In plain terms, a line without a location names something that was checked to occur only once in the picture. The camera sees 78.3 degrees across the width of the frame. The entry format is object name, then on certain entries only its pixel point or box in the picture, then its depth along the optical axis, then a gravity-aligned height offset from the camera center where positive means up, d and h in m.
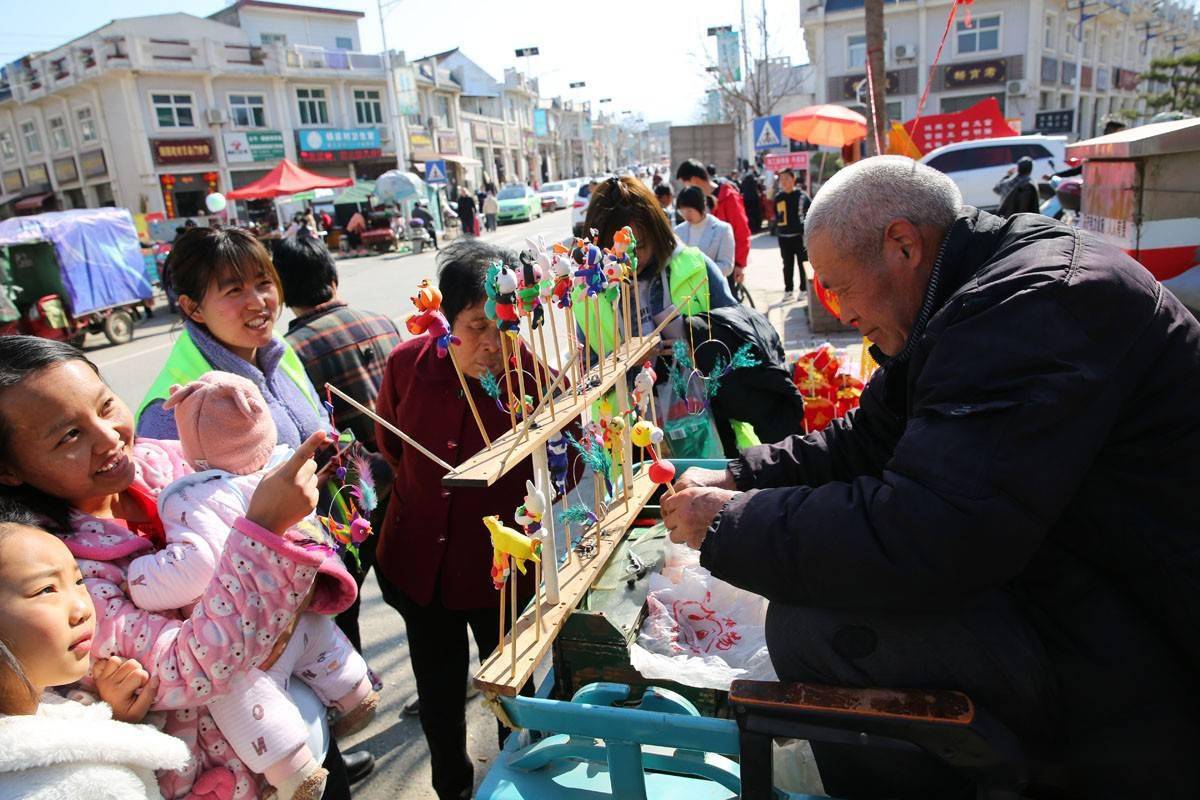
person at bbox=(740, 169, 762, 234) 14.49 -0.26
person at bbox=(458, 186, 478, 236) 23.16 -0.13
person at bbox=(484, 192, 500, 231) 26.80 -0.16
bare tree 23.91 +3.97
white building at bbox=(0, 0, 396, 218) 28.77 +4.88
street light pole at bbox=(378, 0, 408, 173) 29.47 +4.00
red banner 15.85 +0.82
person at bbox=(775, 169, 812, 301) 9.12 -0.52
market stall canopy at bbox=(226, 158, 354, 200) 19.39 +1.00
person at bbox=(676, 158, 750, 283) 7.93 -0.34
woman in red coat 2.07 -0.86
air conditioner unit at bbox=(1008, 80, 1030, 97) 29.28 +2.73
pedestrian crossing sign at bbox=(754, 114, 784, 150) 17.44 +1.12
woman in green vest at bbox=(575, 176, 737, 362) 3.01 -0.27
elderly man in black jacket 1.11 -0.57
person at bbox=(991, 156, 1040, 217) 8.06 -0.37
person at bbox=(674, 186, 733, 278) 5.80 -0.35
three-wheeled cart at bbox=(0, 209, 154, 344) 10.62 -0.51
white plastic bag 1.68 -1.05
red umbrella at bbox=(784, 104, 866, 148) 10.19 +0.66
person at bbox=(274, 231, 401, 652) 2.80 -0.46
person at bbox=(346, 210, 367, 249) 22.94 -0.37
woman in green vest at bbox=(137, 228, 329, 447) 2.21 -0.25
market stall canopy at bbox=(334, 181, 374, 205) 26.17 +0.75
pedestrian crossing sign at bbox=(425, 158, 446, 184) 23.69 +1.15
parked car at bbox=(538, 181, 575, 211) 36.31 +0.18
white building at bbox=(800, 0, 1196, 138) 29.23 +4.41
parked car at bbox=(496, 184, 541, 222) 30.41 -0.03
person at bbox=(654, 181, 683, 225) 7.60 -0.03
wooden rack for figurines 1.45 -0.57
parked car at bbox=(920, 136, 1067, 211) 13.58 +0.04
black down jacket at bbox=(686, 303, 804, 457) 2.83 -0.74
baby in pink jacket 1.31 -0.59
